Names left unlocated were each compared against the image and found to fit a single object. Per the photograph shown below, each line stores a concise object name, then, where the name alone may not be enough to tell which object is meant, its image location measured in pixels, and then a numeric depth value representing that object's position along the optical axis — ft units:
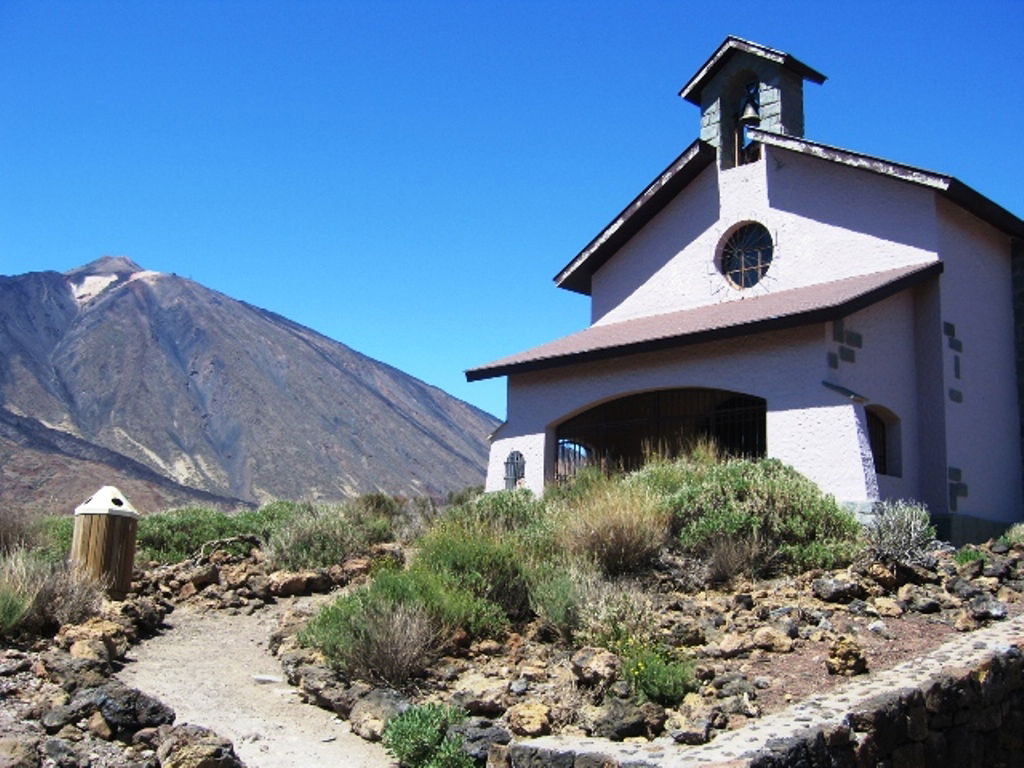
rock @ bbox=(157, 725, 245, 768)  23.12
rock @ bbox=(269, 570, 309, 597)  41.29
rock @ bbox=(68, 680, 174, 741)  25.04
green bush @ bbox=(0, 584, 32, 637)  30.80
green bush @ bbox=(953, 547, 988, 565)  40.11
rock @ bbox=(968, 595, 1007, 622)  32.58
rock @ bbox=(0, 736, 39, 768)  21.49
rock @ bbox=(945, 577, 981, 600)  35.16
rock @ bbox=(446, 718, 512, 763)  24.45
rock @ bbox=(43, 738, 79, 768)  23.08
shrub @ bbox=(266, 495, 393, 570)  44.75
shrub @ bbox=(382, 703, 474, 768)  24.25
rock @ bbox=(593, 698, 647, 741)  24.48
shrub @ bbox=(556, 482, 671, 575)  38.47
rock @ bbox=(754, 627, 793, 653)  29.36
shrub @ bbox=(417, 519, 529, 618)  34.81
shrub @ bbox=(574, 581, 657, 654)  29.73
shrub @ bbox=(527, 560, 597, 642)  31.73
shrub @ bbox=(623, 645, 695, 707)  26.02
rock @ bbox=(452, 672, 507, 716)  26.91
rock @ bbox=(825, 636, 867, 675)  27.43
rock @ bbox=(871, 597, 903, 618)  32.81
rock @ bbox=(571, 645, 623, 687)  26.99
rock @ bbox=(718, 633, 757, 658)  29.30
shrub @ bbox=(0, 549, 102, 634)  31.22
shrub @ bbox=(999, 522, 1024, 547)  45.89
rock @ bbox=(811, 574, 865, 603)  33.86
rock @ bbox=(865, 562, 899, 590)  35.12
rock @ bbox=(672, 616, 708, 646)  30.35
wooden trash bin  37.70
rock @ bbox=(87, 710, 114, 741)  24.59
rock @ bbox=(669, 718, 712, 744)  23.07
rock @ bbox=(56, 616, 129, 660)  30.40
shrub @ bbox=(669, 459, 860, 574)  38.58
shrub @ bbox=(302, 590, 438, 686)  29.50
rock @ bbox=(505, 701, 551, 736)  25.09
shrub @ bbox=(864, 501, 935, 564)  38.29
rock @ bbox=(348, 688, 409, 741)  27.02
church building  49.88
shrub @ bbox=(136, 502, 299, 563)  49.34
